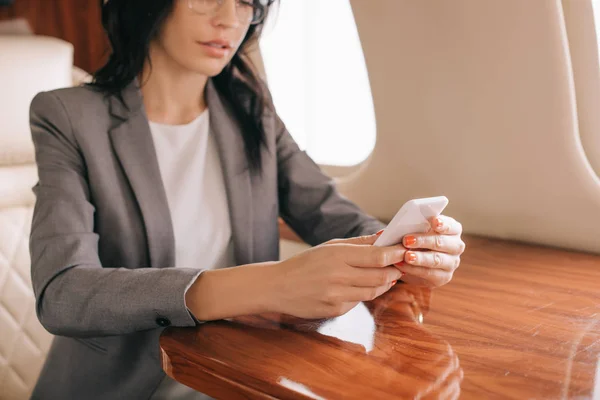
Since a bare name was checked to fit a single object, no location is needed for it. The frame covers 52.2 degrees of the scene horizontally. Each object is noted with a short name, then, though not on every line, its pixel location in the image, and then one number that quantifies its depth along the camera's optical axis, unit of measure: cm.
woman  88
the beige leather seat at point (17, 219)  167
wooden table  69
